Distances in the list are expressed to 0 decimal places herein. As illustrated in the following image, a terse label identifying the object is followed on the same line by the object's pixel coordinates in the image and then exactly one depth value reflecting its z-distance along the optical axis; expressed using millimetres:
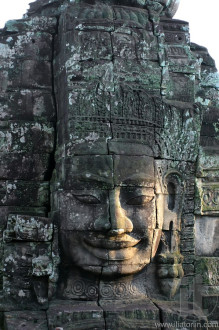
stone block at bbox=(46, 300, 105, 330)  7168
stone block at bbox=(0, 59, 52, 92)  8375
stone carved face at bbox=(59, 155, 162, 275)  7508
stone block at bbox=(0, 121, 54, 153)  8109
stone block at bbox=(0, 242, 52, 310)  7445
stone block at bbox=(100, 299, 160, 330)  7281
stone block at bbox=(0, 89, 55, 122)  8266
